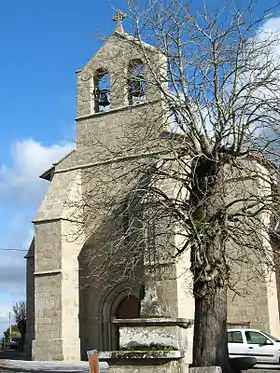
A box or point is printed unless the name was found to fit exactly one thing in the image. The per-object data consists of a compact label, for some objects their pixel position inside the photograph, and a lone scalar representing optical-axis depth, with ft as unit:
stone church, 61.98
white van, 55.31
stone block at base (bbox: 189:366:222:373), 25.71
